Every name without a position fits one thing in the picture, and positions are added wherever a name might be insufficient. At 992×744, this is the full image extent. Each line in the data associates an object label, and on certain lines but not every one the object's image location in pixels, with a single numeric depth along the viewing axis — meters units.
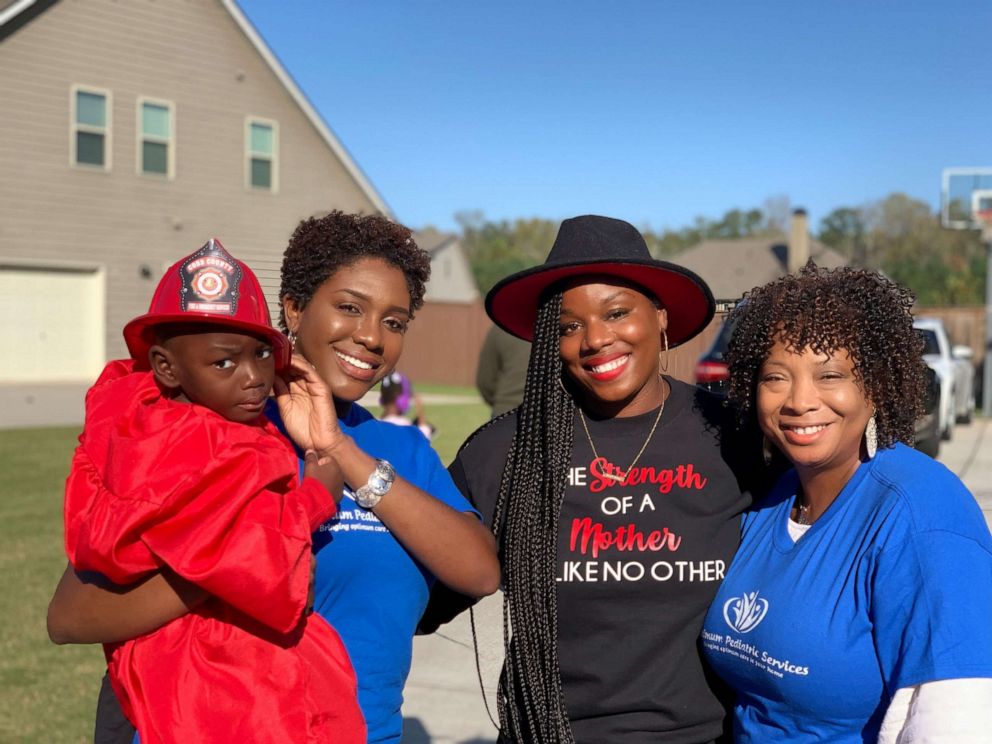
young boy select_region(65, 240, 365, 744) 1.84
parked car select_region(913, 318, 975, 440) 14.73
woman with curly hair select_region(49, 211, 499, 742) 1.99
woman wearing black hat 2.51
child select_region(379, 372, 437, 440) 9.22
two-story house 18.75
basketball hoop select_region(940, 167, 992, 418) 24.77
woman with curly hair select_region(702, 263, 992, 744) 1.93
